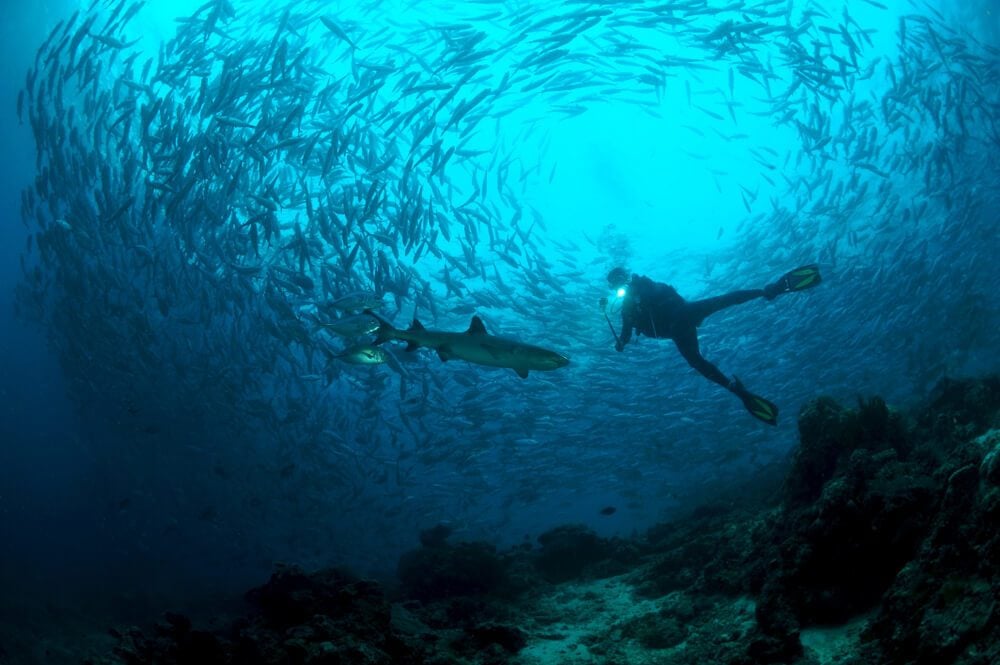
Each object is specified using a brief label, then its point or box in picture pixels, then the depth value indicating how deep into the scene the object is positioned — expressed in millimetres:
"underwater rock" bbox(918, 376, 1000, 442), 6021
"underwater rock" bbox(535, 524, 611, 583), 10102
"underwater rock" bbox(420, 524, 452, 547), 11359
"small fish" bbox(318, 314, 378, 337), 6875
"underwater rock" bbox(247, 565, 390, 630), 4840
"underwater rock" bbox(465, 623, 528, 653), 5121
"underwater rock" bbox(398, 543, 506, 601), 8898
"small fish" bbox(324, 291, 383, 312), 7348
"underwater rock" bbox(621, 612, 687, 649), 5027
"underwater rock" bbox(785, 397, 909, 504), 5180
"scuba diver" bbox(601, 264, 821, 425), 8273
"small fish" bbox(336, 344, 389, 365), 6613
